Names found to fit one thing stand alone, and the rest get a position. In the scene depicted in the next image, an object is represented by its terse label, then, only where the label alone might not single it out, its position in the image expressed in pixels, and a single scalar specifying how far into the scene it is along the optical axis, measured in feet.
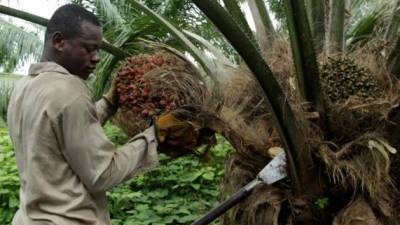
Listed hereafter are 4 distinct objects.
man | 6.11
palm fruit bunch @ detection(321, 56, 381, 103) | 8.44
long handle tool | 7.65
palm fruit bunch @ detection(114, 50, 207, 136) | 7.61
